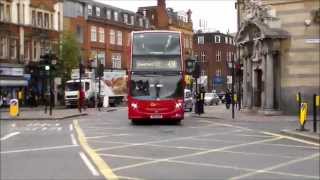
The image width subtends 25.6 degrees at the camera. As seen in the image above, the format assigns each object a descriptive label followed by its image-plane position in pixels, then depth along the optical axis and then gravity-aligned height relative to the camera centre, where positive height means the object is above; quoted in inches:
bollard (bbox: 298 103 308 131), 1034.7 -27.6
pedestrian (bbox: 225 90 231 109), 2279.0 -7.6
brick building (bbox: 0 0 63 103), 2655.0 +236.9
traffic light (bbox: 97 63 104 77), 2210.9 +88.9
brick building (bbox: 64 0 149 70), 3366.1 +355.6
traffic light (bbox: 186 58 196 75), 1467.8 +68.9
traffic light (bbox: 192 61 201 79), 1589.6 +61.1
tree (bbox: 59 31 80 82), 2859.3 +179.1
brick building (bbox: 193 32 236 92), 5388.8 +362.6
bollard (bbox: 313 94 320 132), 993.8 -8.4
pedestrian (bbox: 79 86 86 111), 2048.2 +1.4
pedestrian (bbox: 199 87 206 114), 1717.6 -12.7
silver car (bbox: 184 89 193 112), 2099.7 -12.4
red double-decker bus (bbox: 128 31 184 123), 1268.5 +34.7
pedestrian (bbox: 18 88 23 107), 2480.6 +9.9
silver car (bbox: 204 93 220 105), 3042.8 -5.5
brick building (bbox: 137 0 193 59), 4574.3 +532.8
